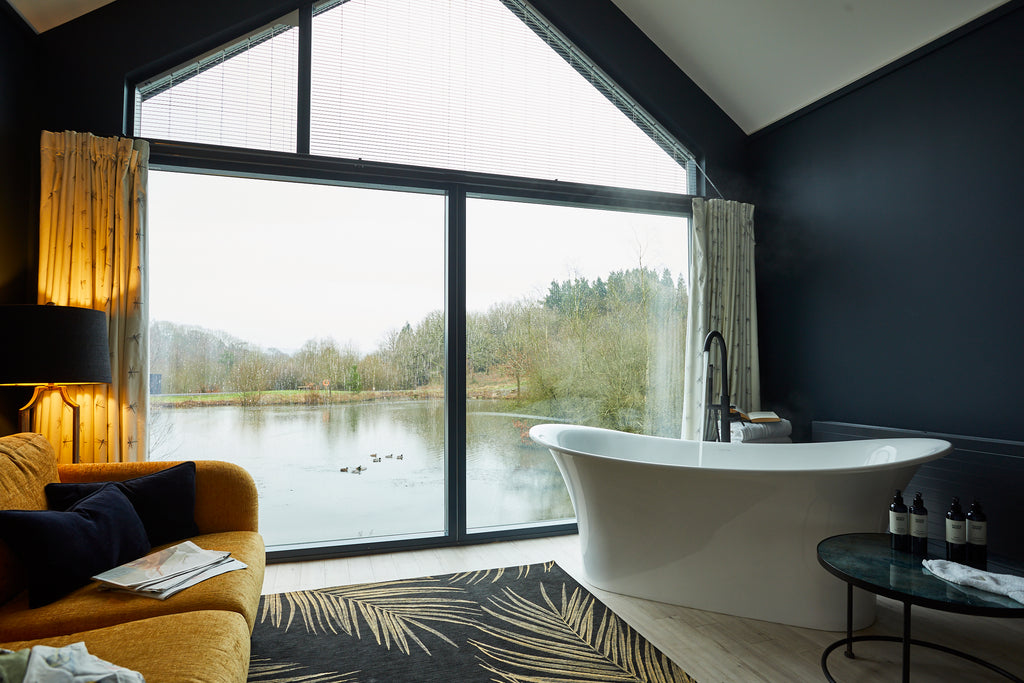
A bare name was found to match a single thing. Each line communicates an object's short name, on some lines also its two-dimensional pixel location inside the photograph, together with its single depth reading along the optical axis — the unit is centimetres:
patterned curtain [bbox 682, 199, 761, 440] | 396
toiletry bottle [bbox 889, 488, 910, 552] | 208
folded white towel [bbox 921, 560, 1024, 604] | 169
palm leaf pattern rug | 212
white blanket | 119
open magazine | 177
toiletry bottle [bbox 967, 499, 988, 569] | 194
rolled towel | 357
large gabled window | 320
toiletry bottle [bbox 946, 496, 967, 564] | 197
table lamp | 224
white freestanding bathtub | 238
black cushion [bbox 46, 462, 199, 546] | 217
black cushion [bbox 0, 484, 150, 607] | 170
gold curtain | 279
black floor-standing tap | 332
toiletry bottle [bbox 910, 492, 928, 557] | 202
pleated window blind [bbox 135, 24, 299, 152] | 316
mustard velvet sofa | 143
